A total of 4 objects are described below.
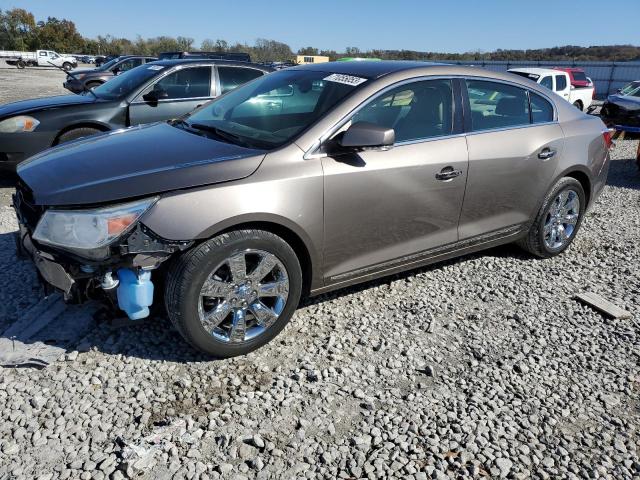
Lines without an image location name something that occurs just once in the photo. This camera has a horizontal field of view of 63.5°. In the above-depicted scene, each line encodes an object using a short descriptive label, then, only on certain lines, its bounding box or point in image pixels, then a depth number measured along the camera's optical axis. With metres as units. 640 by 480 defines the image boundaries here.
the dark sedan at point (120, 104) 6.17
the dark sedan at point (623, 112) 12.30
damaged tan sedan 2.73
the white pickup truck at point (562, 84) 16.03
